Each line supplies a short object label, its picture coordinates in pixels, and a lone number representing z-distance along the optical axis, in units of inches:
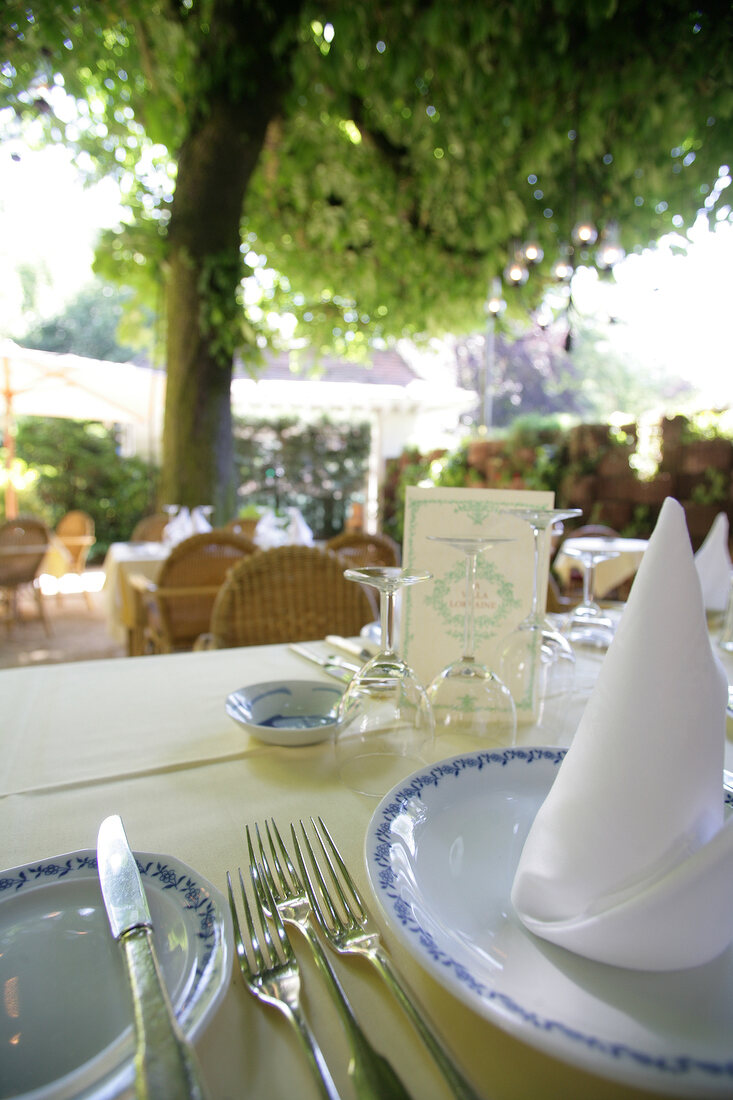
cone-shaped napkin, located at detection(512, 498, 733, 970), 13.5
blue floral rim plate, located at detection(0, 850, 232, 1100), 11.8
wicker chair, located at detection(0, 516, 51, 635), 189.8
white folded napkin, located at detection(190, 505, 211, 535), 144.0
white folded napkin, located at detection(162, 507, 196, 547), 139.2
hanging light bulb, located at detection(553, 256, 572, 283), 154.7
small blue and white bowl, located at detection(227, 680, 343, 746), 29.7
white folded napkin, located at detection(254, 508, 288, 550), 138.5
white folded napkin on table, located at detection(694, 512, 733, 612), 62.0
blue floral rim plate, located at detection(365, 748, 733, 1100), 10.6
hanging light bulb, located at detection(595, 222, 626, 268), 144.1
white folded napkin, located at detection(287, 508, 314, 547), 142.3
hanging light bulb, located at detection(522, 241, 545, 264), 152.8
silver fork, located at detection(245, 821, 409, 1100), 11.4
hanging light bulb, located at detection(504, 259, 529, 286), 163.5
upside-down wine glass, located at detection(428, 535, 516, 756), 28.5
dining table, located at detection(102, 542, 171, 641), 131.4
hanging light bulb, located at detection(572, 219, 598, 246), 140.4
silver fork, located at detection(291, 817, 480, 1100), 12.0
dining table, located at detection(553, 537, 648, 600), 146.4
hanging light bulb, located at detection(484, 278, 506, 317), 184.9
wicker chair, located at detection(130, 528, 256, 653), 97.4
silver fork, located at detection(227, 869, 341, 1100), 12.5
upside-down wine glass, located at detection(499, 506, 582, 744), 32.1
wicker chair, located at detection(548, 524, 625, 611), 164.9
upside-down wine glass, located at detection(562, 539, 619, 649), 43.1
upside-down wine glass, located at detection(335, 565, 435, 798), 27.8
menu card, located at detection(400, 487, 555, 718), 34.3
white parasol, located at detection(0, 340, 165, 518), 236.8
